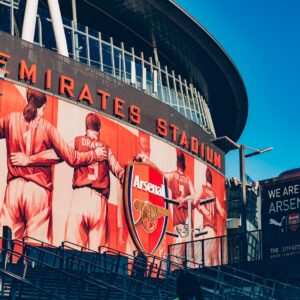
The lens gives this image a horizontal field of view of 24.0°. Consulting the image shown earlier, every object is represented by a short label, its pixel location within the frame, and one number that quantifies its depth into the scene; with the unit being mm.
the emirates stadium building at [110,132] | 36031
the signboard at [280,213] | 40562
